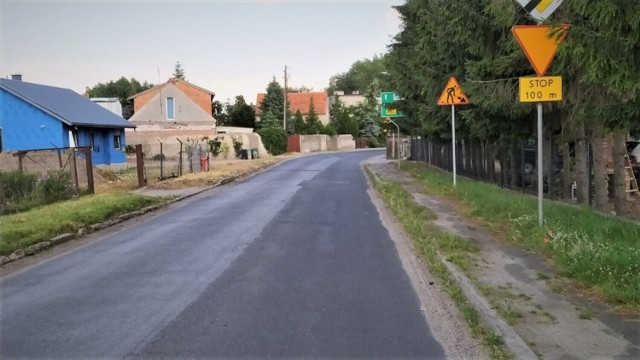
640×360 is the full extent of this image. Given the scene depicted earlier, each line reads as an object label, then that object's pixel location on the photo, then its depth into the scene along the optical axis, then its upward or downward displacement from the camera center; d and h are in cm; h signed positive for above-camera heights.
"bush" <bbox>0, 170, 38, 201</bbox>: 1541 -98
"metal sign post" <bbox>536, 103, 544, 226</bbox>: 950 -75
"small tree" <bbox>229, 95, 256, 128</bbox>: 7650 +293
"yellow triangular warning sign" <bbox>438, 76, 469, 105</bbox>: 1645 +97
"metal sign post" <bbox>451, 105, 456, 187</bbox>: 1736 -18
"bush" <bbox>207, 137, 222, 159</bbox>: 4597 -52
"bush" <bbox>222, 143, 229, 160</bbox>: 4728 -88
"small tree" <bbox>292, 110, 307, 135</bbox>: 7731 +134
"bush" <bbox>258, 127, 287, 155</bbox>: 5777 -20
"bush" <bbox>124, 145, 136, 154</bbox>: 4816 -51
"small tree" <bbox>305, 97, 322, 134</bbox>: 7769 +158
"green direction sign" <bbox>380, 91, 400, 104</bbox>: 3241 +199
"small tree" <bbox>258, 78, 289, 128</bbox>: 7931 +478
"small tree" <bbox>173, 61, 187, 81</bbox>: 12134 +1411
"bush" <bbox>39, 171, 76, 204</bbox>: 1642 -118
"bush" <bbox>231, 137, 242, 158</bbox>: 4846 -69
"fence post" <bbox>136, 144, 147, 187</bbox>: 2220 -87
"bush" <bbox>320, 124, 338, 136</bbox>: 7856 +58
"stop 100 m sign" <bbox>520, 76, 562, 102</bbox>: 924 +60
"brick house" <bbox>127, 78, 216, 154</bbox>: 5600 +307
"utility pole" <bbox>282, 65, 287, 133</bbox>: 7069 +325
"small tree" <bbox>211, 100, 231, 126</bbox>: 8121 +380
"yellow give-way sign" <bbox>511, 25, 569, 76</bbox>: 870 +121
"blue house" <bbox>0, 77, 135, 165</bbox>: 3384 +135
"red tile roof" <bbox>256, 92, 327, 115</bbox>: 9819 +574
